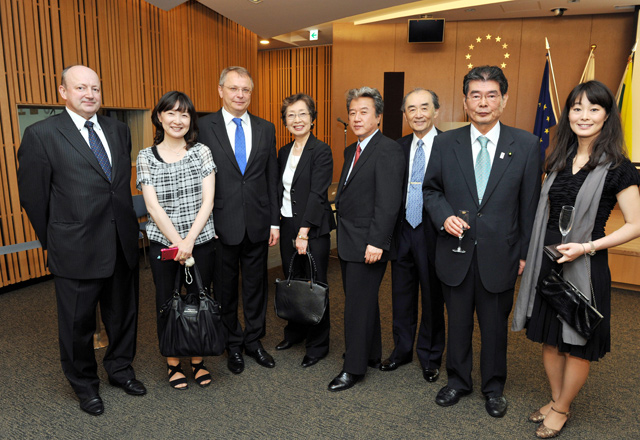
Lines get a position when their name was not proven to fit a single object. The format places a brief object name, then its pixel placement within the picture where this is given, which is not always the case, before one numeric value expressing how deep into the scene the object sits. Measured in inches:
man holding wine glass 98.0
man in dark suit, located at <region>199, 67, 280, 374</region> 119.2
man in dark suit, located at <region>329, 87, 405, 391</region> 110.0
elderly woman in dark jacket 124.3
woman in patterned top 108.1
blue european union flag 294.0
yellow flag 261.6
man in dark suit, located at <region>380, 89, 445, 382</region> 120.0
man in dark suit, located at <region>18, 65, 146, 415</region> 99.7
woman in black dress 88.1
